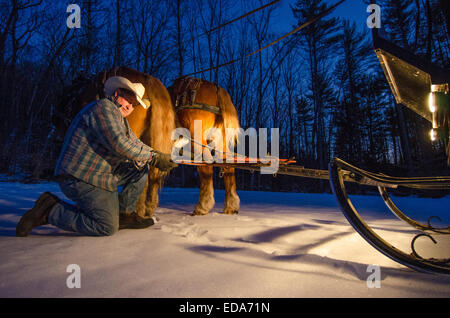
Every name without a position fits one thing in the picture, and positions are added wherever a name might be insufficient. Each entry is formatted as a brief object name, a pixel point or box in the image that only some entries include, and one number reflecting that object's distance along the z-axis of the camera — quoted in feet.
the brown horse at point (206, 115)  10.47
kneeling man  5.63
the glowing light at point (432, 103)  4.20
